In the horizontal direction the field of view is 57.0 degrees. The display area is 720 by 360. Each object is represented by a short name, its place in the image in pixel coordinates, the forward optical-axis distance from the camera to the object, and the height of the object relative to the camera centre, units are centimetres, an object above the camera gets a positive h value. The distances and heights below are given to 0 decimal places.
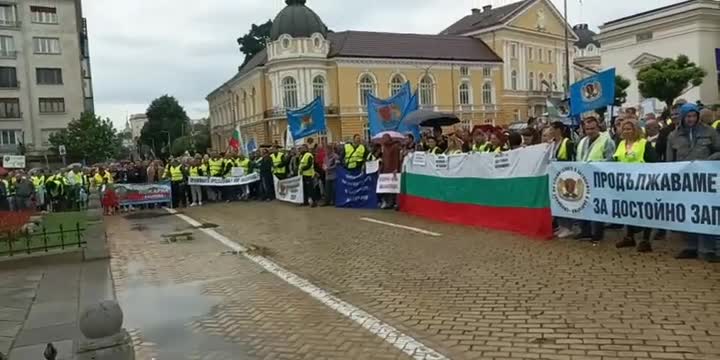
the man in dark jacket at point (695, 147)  847 -18
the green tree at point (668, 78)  5066 +437
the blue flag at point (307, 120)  2109 +108
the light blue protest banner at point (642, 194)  832 -80
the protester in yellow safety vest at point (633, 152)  950 -23
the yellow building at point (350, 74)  7388 +903
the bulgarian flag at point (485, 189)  1143 -89
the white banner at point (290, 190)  2069 -114
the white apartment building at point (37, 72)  7356 +1081
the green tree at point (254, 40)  9919 +1762
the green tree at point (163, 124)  11875 +677
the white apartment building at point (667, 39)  6694 +1025
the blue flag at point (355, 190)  1803 -108
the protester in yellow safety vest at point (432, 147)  1545 +1
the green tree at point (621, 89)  5178 +393
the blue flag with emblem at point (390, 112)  1906 +107
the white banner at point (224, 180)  2366 -80
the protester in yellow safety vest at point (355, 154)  1844 -9
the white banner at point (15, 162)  3462 +34
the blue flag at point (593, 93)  1235 +89
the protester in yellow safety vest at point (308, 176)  2031 -68
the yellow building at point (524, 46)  8744 +1319
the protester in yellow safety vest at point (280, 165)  2222 -33
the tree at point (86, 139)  6650 +268
